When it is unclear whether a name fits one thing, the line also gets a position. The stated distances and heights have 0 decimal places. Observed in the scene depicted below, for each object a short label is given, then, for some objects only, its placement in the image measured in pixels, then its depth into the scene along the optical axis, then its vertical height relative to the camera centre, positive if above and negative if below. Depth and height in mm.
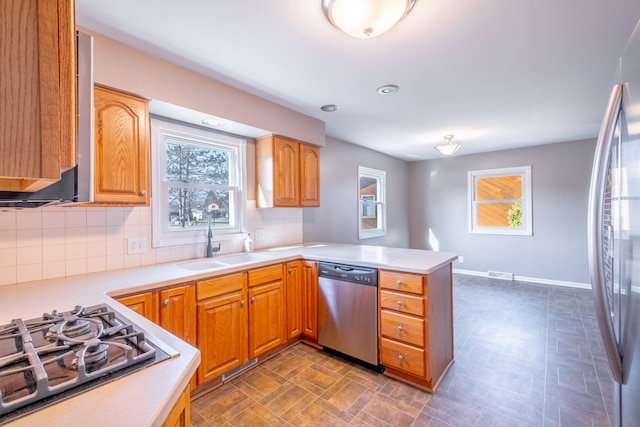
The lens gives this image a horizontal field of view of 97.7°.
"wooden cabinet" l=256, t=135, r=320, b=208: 2850 +433
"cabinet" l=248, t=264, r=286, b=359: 2242 -808
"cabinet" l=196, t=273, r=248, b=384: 1918 -802
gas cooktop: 637 -402
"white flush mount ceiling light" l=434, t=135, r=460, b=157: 3928 +904
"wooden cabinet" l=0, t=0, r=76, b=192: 380 +183
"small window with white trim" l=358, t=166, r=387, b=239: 4781 +173
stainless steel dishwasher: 2236 -824
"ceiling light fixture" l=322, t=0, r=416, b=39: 1355 +1002
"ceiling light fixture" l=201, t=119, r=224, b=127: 2416 +811
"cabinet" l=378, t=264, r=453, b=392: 1978 -842
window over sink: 2344 +284
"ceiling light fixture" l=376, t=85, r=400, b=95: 2469 +1109
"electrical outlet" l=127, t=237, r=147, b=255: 2111 -234
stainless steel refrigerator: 705 -66
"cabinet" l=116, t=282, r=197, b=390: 1627 -571
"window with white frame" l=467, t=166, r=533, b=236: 4922 +199
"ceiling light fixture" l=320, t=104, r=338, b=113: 2891 +1104
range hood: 627 +145
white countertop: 601 -413
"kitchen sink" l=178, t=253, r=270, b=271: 2266 -405
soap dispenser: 2836 -318
